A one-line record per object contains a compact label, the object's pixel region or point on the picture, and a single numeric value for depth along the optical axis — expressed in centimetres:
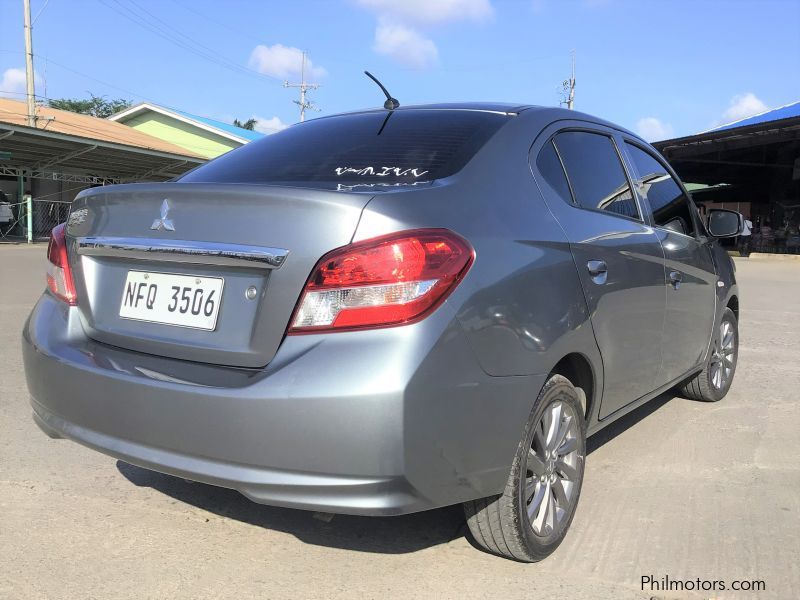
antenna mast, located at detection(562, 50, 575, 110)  4784
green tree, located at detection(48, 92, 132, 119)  5840
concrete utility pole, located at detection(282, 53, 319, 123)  5528
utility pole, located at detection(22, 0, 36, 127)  2527
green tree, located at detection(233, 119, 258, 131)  6528
